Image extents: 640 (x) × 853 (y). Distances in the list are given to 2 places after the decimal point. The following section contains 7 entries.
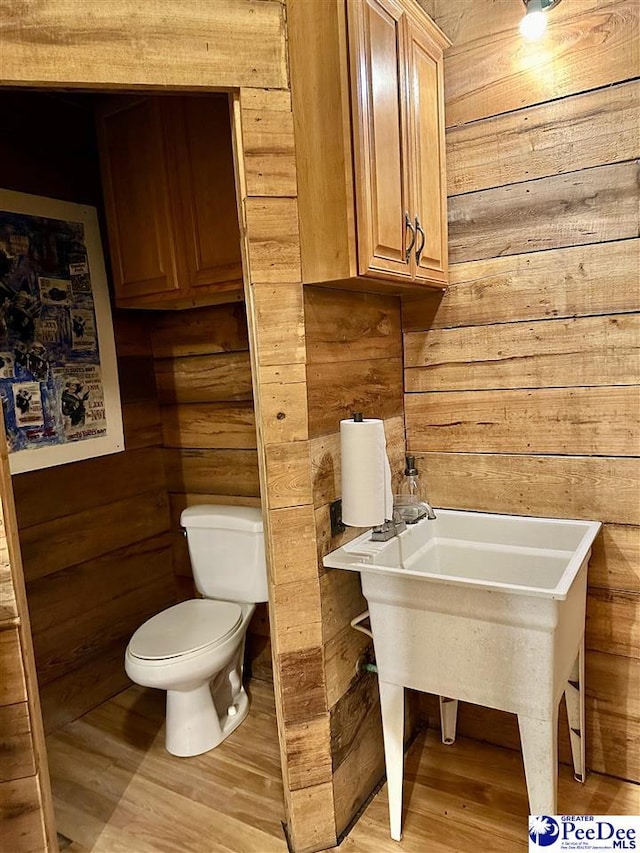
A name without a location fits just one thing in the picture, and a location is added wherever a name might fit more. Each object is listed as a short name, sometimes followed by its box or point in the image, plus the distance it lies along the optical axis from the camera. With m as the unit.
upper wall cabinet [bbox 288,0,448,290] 1.45
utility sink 1.43
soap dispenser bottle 1.92
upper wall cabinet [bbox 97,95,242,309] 2.08
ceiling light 1.66
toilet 2.08
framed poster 2.20
